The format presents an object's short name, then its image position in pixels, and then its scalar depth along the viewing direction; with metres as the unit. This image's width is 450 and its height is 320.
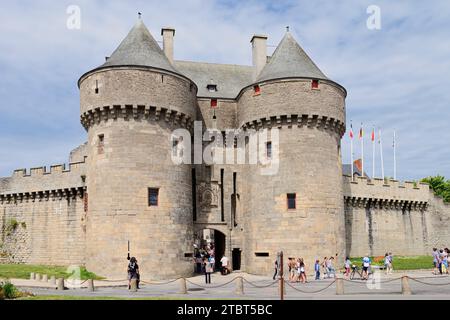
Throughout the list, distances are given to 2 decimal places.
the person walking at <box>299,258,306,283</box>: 25.39
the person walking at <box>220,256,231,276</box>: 29.33
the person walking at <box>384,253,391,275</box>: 28.38
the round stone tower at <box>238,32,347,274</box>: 28.58
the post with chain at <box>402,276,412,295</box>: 19.03
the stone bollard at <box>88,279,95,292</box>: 21.67
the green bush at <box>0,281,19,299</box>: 17.67
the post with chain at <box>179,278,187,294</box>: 20.35
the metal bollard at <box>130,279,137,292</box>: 21.44
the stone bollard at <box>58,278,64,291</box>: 21.98
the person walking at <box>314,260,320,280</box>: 26.39
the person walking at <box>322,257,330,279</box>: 27.25
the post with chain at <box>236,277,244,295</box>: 20.02
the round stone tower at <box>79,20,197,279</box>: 26.88
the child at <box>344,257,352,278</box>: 26.91
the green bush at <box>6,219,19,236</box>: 34.76
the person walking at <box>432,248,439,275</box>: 29.01
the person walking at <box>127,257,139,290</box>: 21.95
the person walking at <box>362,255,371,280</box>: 26.05
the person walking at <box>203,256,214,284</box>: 24.91
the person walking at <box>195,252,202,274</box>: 30.80
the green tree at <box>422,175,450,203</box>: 59.41
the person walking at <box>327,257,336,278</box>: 26.91
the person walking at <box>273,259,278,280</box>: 27.15
